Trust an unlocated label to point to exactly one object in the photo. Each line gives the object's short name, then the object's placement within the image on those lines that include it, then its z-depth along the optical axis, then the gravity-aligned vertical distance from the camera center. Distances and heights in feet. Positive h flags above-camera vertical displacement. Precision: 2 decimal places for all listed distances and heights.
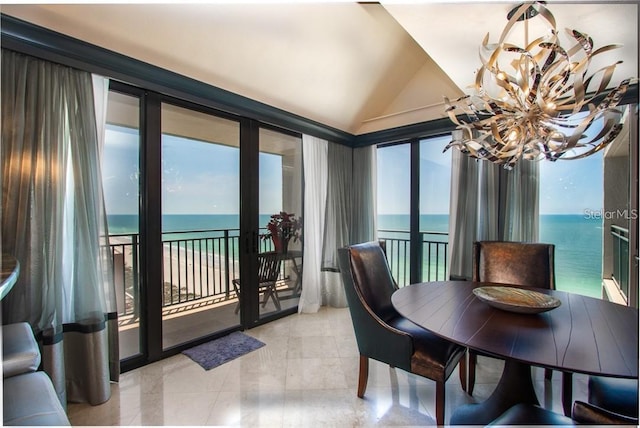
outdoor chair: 10.72 -2.58
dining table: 3.45 -1.82
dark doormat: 7.98 -4.30
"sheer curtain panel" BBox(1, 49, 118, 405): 5.60 -0.21
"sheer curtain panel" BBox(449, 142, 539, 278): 9.25 +0.17
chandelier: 4.65 +2.06
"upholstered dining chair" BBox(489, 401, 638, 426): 3.18 -2.77
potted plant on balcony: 11.23 -0.78
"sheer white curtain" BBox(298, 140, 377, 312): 12.10 +0.03
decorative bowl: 4.65 -1.64
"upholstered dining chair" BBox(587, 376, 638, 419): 4.05 -2.83
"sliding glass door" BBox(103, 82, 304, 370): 7.64 -0.25
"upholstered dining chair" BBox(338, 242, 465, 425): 5.39 -2.68
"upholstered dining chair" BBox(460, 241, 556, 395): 7.20 -1.48
